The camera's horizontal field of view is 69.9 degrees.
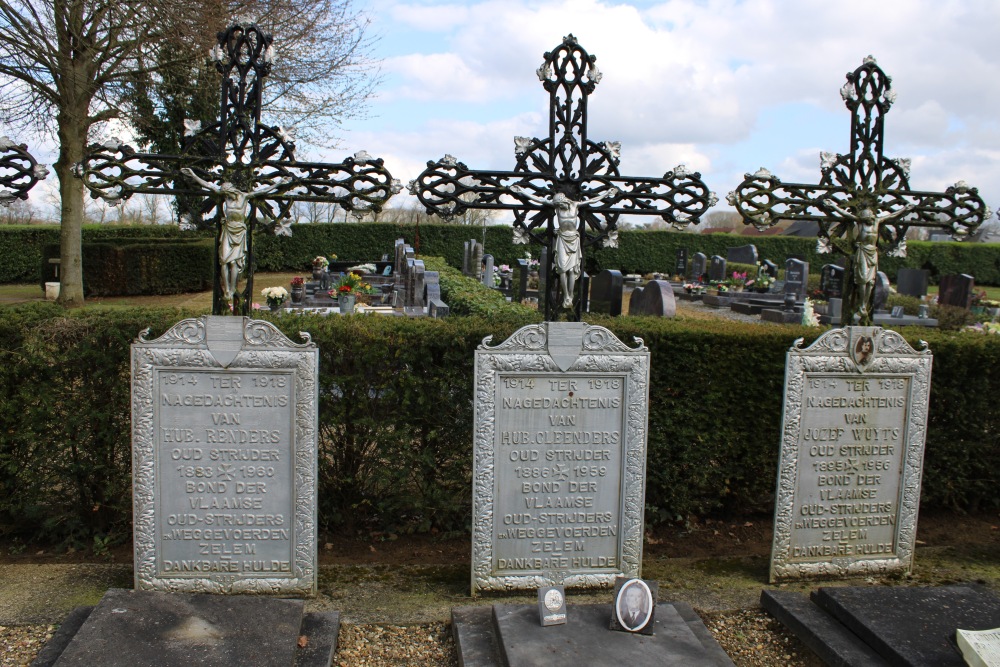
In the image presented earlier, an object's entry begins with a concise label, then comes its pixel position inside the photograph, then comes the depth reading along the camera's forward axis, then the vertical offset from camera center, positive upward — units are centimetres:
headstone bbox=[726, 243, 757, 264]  3181 +68
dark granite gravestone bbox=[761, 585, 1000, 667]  358 -184
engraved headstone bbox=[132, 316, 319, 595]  413 -122
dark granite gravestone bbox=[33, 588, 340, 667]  327 -186
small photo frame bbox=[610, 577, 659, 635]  368 -177
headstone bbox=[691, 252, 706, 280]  2748 +6
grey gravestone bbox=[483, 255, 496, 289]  2013 -41
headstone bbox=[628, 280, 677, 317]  1363 -67
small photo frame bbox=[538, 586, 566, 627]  371 -179
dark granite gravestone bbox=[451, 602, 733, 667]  344 -188
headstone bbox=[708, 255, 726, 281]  2577 -2
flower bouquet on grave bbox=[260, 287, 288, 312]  1277 -80
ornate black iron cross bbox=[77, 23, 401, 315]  419 +45
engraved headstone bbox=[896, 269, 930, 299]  1952 -16
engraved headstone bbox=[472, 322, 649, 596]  430 -120
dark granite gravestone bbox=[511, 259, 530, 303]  1967 -63
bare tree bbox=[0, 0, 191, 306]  1327 +364
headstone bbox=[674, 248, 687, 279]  2944 +16
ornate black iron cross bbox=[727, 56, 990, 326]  473 +48
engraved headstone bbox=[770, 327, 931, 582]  463 -120
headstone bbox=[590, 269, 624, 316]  1443 -59
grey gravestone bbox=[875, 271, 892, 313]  1589 -34
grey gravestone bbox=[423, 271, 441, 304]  1311 -53
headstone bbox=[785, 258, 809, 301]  1852 -15
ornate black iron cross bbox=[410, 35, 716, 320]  435 +45
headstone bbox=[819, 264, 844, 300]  1755 -18
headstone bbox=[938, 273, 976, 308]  1750 -33
